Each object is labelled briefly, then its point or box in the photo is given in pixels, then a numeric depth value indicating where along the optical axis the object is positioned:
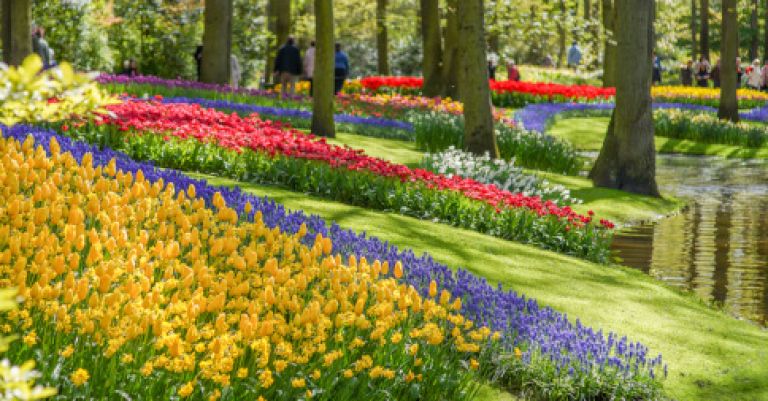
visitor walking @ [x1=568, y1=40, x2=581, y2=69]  53.72
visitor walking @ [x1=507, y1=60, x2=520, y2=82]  43.78
